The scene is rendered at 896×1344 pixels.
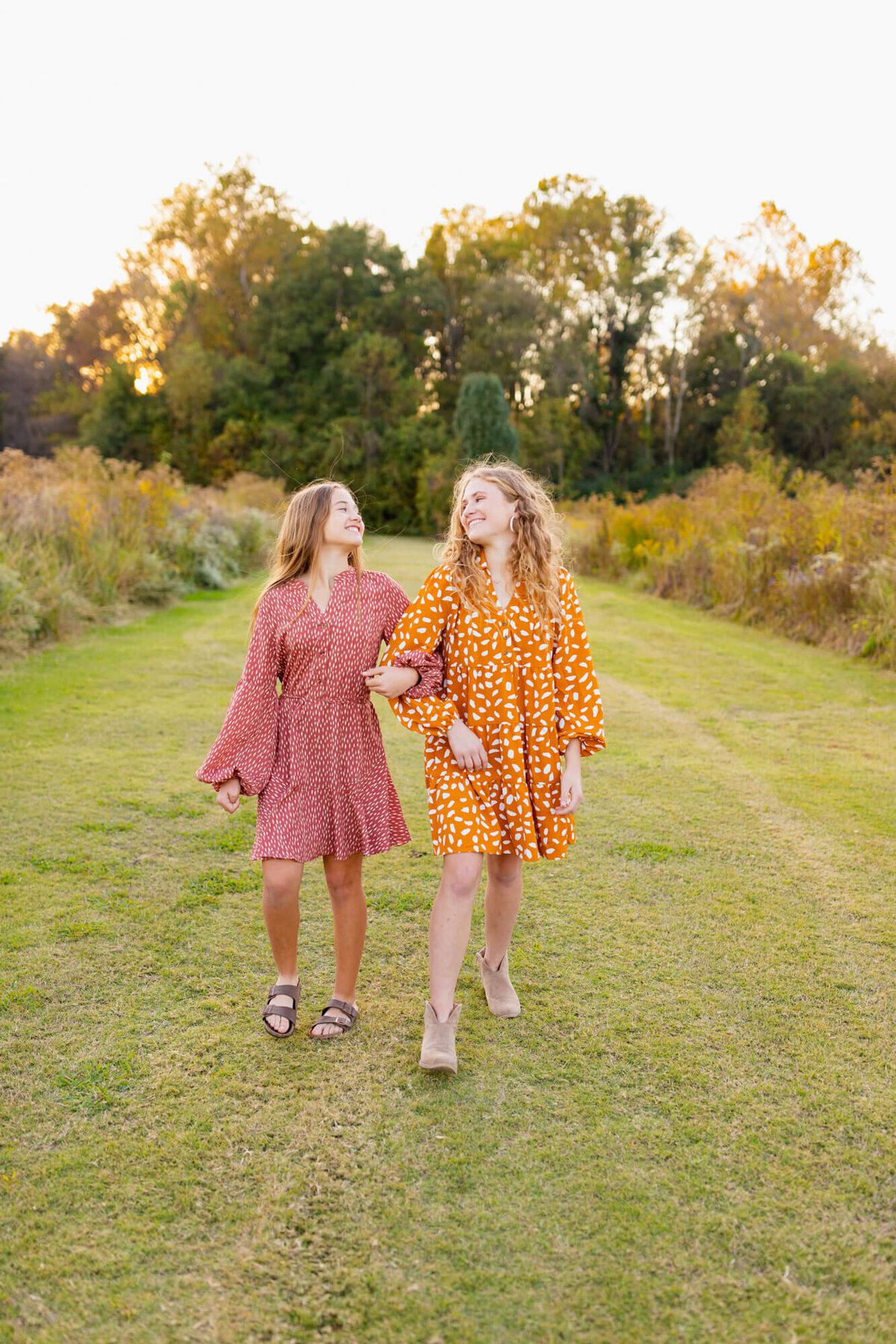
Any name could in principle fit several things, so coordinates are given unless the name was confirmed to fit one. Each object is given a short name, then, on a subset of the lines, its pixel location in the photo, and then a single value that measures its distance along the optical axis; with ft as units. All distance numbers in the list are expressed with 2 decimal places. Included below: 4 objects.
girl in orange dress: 8.39
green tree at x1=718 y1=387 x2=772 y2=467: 104.83
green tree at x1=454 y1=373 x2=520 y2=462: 98.27
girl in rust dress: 8.57
